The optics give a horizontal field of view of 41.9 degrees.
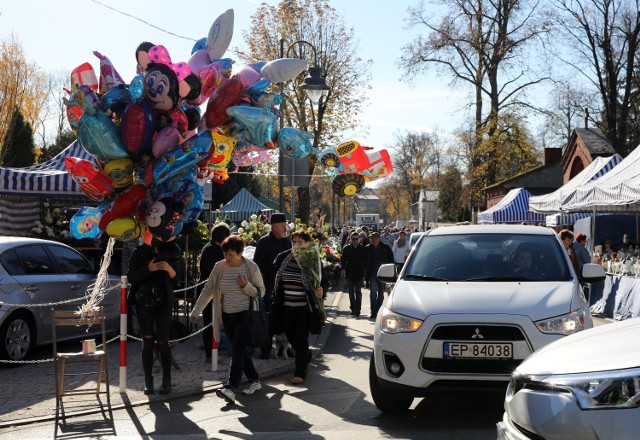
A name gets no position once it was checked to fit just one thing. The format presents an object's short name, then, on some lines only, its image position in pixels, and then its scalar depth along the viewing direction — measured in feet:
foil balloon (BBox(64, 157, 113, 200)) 31.76
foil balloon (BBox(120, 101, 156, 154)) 30.45
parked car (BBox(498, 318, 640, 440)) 12.43
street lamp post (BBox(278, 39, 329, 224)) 60.29
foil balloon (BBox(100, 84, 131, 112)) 30.66
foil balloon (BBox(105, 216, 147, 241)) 31.50
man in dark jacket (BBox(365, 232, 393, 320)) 58.54
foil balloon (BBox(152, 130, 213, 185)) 31.37
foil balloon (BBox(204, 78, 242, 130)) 33.55
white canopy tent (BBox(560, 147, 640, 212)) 53.36
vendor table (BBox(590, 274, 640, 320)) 53.31
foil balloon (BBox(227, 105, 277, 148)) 33.47
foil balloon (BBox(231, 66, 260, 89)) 34.68
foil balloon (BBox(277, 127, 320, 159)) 36.91
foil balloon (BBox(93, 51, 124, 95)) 31.91
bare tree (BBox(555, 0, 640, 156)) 129.90
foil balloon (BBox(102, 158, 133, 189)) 31.32
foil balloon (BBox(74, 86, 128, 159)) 29.99
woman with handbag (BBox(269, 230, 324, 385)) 31.22
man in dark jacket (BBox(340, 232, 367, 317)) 60.13
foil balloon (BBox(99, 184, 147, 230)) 31.53
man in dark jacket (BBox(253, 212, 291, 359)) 37.58
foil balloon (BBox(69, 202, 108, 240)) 33.09
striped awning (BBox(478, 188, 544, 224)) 115.44
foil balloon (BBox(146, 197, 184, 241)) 31.81
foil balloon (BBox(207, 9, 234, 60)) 35.63
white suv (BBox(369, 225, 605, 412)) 22.72
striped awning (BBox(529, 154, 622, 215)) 76.82
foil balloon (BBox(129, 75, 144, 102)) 30.86
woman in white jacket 28.66
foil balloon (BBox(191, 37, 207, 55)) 36.06
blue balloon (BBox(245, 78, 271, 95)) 34.99
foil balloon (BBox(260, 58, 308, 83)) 36.60
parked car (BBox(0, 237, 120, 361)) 34.68
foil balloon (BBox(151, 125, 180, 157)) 31.24
